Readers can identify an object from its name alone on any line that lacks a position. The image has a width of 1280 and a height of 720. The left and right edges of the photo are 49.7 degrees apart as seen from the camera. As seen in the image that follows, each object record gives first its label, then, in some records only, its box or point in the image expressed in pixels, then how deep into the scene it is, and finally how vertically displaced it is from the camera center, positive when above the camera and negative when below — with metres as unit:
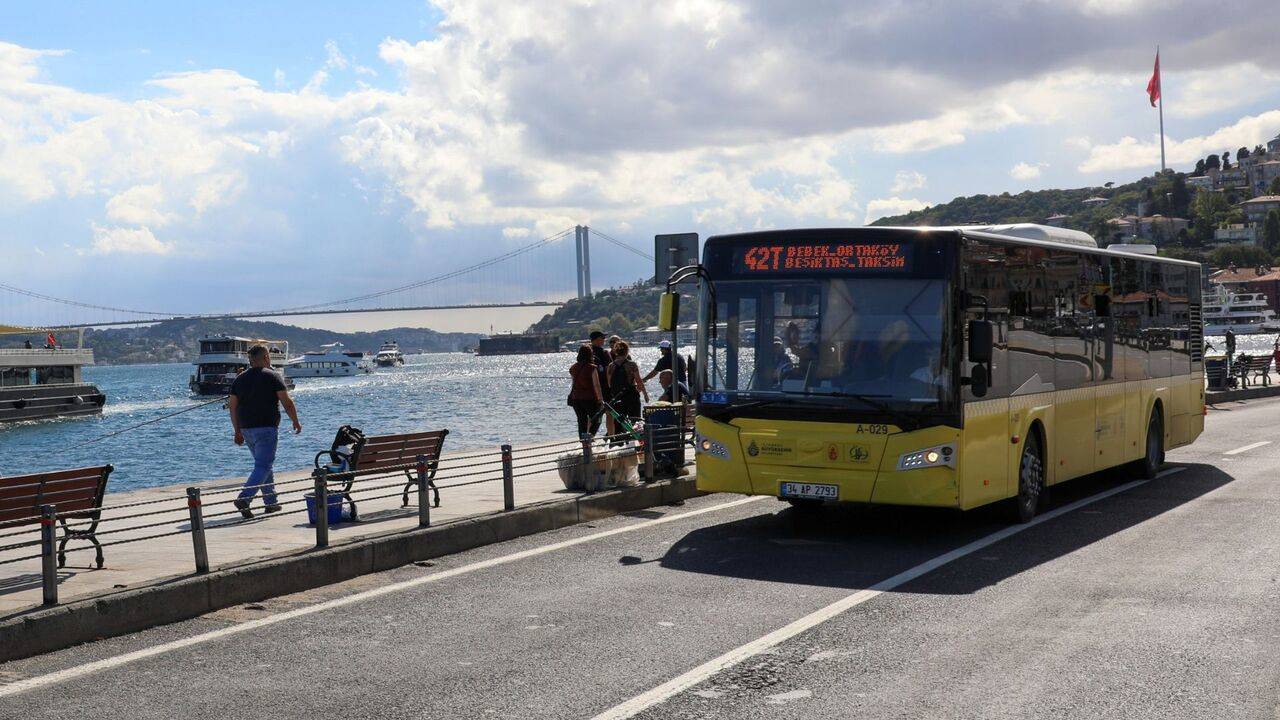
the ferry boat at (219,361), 109.12 -0.96
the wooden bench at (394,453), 12.98 -1.05
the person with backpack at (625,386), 17.36 -0.57
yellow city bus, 11.19 -0.27
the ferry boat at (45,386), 77.38 -1.89
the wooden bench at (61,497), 9.18 -0.99
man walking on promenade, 13.35 -0.57
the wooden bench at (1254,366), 41.25 -1.16
